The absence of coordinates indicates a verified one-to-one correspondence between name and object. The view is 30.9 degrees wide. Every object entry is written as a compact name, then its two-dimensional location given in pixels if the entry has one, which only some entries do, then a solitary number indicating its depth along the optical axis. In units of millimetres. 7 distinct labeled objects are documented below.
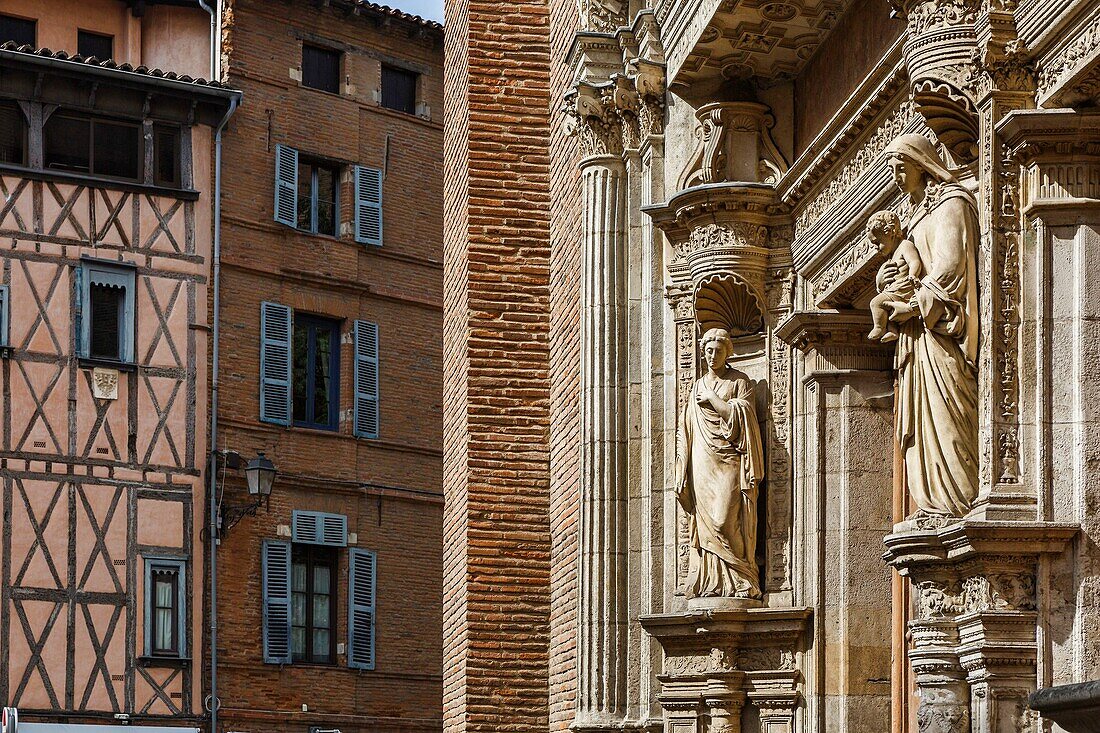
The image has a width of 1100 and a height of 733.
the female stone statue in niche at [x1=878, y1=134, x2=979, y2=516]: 7543
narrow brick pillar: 14742
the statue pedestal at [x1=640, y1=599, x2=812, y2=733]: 10820
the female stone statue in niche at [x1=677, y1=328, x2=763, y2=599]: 10977
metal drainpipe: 26766
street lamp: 26328
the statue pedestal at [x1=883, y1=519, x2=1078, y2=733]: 7008
